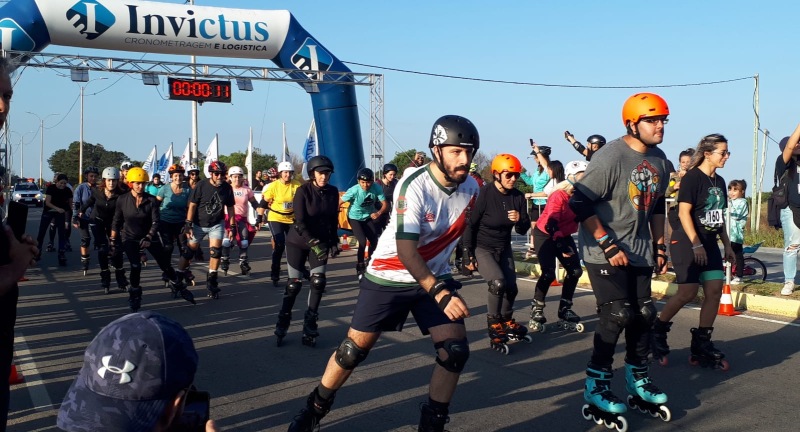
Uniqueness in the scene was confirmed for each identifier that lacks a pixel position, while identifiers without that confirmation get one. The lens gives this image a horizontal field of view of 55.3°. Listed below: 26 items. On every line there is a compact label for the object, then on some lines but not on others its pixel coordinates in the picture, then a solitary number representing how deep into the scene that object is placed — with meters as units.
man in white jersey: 4.42
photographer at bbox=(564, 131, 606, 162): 9.89
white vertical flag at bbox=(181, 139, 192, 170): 30.08
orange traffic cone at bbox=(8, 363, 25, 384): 6.29
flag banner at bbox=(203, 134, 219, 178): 26.75
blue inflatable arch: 18.52
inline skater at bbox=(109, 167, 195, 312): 9.88
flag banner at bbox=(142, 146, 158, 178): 33.19
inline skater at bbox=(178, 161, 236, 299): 11.26
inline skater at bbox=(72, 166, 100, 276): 14.05
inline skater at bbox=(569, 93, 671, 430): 5.19
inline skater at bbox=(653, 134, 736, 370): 6.50
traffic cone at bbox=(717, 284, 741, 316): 9.30
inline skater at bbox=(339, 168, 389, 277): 12.46
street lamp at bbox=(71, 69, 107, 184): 19.94
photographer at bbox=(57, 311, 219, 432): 1.76
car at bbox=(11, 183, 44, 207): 49.69
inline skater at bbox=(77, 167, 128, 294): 11.62
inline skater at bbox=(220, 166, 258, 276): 13.57
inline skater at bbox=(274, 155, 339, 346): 7.70
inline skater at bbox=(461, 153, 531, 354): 7.54
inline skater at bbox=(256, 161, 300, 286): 12.73
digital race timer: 21.42
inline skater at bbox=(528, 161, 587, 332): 8.38
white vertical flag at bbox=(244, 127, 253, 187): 30.40
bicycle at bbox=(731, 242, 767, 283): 12.18
